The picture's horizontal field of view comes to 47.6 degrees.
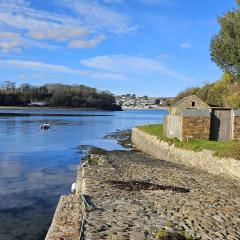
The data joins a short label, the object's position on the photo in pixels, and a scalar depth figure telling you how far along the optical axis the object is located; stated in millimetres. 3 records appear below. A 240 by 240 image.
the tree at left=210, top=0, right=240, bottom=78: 22378
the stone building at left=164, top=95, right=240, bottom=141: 17571
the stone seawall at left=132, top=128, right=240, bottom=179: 12828
